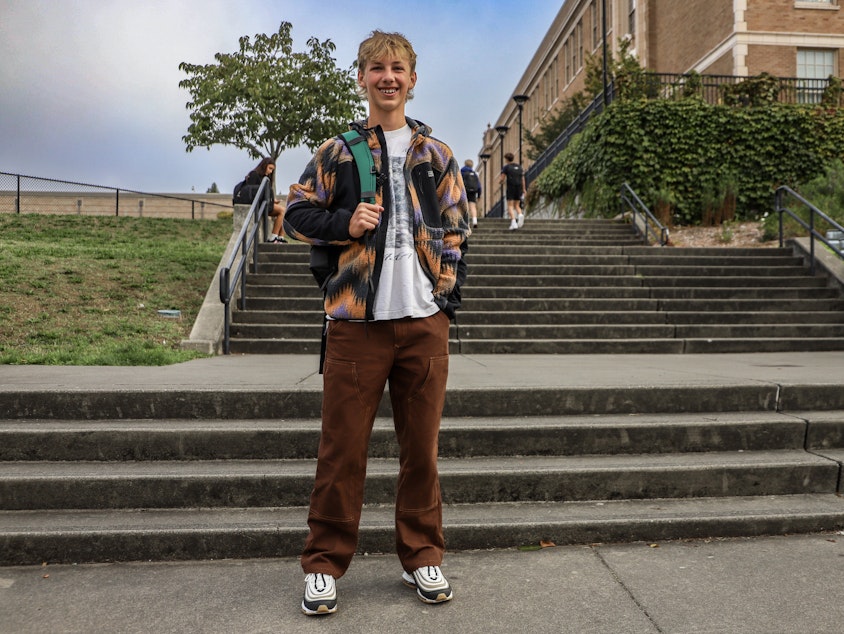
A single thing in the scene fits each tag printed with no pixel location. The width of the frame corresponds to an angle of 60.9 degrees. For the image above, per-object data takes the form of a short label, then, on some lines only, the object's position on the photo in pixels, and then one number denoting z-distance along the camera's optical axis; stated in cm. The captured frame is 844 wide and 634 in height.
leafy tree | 2464
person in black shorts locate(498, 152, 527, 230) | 1476
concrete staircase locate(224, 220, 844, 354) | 830
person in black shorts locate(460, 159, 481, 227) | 1358
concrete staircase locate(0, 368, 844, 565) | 334
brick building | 2209
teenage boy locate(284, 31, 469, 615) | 267
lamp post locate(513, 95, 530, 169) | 2575
